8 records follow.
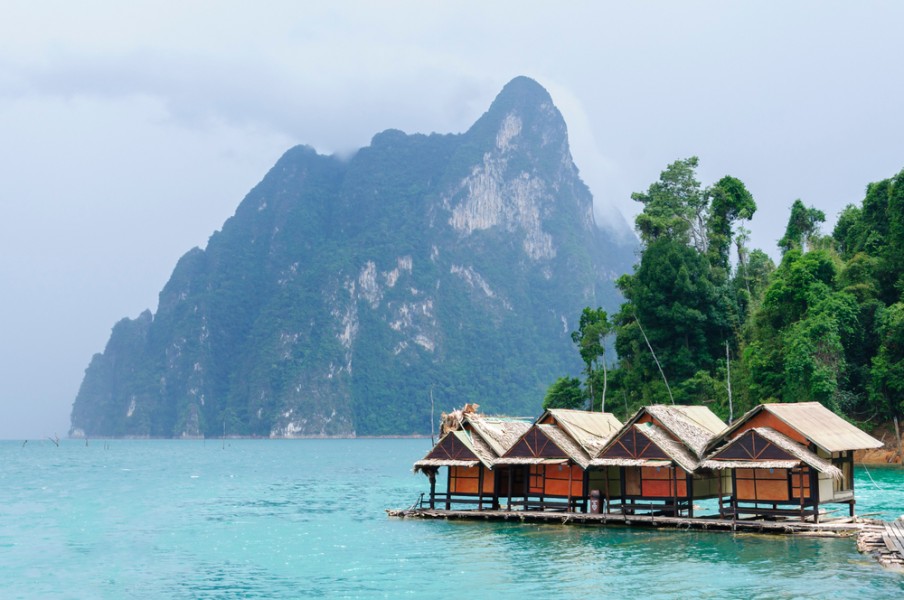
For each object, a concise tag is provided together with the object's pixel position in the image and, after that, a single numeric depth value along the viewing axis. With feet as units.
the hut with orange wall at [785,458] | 94.27
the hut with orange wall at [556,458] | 107.04
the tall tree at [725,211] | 237.66
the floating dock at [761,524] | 81.76
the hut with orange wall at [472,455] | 112.27
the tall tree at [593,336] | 245.65
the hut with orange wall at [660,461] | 100.73
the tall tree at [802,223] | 236.02
